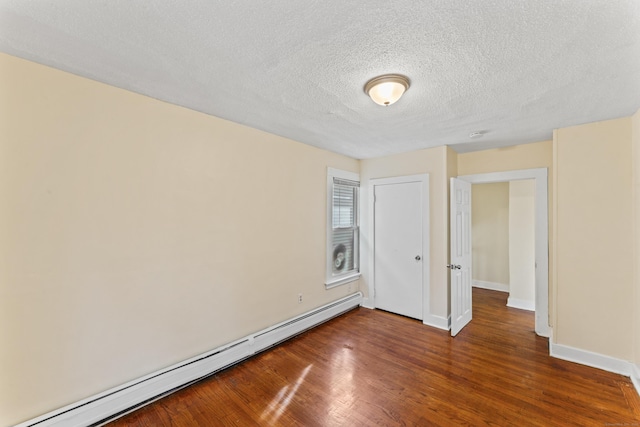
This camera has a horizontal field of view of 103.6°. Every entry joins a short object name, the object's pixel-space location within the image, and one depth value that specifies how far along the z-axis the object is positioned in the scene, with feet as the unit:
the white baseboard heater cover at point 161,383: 5.45
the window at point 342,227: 12.19
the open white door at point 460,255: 10.66
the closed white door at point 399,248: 11.85
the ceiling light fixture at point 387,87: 5.58
